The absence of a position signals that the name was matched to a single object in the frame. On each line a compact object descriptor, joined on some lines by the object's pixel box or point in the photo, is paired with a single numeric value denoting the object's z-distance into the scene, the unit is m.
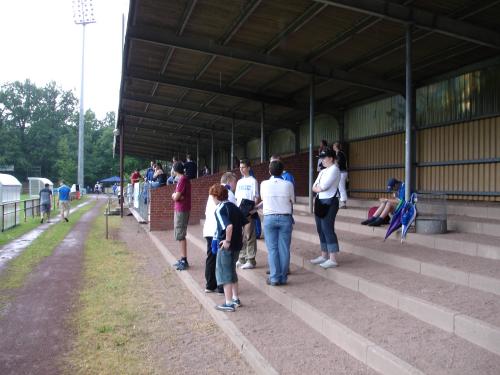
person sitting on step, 7.87
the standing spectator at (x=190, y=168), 14.13
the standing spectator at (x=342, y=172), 10.43
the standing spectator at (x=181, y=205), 7.66
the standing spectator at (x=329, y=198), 5.95
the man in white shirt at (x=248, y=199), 6.71
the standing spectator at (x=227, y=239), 5.18
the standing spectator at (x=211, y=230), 5.89
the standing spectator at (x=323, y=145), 10.08
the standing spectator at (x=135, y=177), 21.92
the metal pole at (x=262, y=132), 15.30
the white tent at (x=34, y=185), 37.16
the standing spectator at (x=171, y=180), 16.02
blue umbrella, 6.88
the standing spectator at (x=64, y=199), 19.52
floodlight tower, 54.42
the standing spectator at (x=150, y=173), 18.83
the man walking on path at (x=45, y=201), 19.44
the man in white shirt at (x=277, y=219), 5.72
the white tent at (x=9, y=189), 18.50
